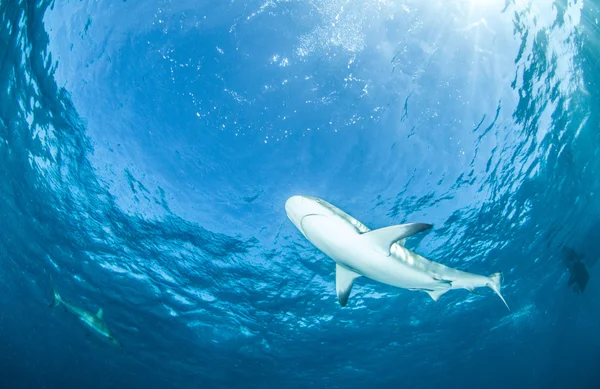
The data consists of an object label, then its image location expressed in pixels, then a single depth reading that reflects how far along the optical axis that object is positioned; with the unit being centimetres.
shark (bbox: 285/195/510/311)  368
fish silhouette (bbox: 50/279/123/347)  1367
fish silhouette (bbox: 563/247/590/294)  1928
